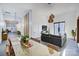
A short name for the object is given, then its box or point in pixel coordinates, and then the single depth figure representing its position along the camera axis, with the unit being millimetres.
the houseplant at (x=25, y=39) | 1981
